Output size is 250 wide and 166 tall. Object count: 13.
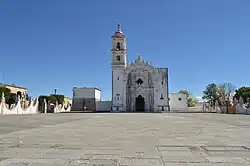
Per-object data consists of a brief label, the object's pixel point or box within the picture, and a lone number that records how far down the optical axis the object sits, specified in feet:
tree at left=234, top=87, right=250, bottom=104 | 144.22
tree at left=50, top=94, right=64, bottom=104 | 180.76
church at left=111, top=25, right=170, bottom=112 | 146.00
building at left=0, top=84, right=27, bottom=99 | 176.73
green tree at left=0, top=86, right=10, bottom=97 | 130.11
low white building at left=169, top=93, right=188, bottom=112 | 152.44
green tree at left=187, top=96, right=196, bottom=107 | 230.33
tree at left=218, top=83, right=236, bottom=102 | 188.31
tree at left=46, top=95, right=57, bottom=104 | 163.13
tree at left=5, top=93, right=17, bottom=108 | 124.98
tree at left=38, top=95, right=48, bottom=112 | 124.97
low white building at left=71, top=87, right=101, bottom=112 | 169.50
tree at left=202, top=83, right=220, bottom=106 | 193.56
